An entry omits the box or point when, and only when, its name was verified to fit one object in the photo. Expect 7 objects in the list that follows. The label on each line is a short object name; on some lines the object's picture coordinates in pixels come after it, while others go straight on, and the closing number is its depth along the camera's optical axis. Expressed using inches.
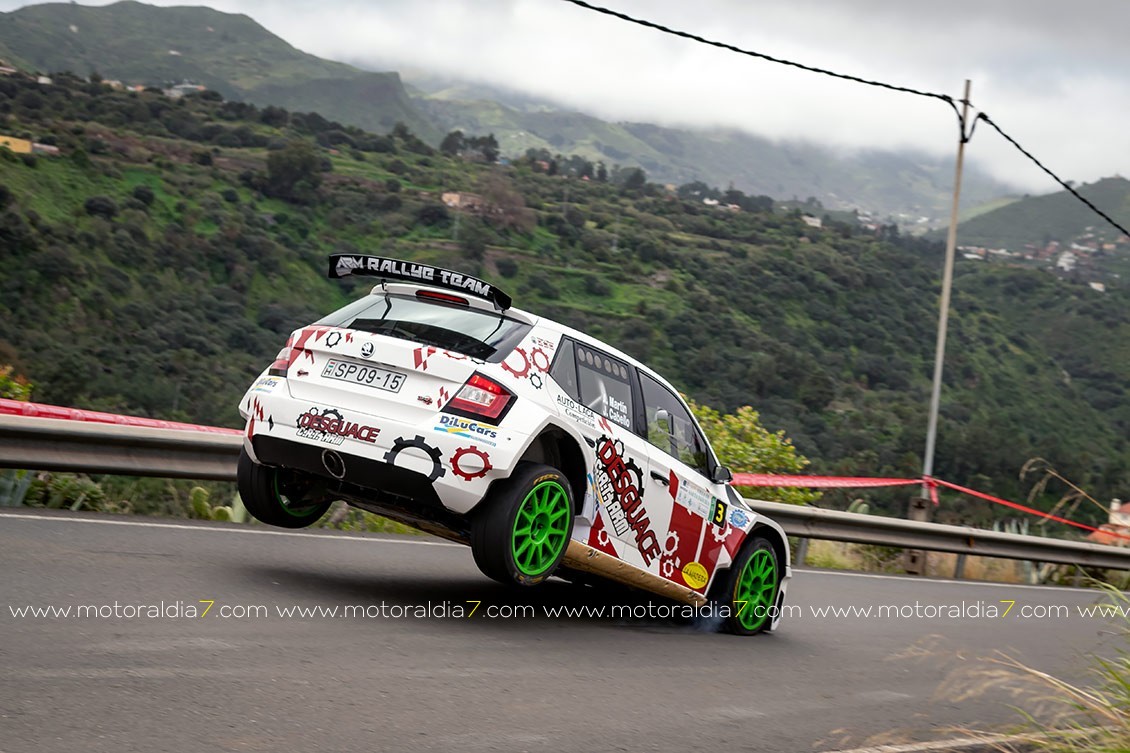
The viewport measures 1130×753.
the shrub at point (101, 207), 2292.1
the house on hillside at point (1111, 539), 803.4
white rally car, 266.4
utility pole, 706.2
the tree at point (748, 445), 762.2
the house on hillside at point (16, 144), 2421.3
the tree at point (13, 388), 525.7
